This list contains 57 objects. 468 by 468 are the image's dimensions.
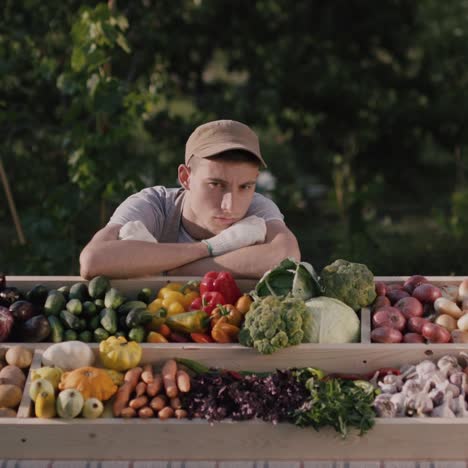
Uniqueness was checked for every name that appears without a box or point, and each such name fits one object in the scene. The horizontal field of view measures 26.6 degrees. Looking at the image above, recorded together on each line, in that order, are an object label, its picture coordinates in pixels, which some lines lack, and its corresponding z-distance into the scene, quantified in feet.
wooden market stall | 11.90
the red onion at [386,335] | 13.67
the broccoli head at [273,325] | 12.97
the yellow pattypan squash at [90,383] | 12.44
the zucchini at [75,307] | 14.01
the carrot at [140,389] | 12.61
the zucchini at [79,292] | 14.53
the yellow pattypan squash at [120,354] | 13.07
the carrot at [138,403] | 12.39
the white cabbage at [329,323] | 13.52
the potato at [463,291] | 15.05
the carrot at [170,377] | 12.49
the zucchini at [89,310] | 14.12
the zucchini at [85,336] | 13.73
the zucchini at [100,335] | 13.71
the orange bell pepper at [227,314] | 13.84
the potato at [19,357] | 13.25
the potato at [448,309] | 14.47
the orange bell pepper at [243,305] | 14.03
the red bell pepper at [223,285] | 14.37
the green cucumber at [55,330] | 13.70
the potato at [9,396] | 12.57
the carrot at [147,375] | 12.79
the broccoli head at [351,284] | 14.25
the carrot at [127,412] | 12.30
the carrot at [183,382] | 12.55
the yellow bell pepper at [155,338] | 13.66
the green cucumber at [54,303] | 14.15
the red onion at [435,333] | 13.74
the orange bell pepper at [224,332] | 13.52
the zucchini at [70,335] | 13.70
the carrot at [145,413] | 12.27
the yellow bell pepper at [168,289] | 14.67
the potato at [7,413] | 12.43
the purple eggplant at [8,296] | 14.55
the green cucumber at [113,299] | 14.25
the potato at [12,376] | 12.87
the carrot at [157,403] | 12.37
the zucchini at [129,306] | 14.05
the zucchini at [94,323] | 13.97
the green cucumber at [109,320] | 13.71
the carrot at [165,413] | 12.22
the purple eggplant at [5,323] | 13.67
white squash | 13.08
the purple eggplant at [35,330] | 13.71
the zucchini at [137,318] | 13.70
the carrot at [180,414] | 12.21
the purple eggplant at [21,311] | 14.03
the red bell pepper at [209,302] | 14.08
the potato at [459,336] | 13.84
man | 15.21
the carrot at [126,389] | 12.44
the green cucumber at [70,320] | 13.82
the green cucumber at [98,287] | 14.65
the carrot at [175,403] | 12.39
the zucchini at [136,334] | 13.57
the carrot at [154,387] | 12.59
